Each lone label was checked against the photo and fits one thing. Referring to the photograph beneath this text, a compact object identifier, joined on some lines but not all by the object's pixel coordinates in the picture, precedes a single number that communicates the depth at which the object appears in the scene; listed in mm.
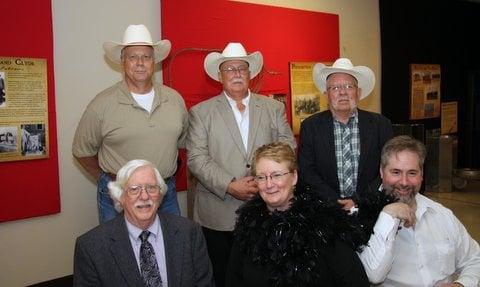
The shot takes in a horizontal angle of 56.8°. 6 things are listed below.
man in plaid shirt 2685
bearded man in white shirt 1942
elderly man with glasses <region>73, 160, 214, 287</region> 1840
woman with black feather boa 1688
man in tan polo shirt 2574
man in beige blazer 2729
